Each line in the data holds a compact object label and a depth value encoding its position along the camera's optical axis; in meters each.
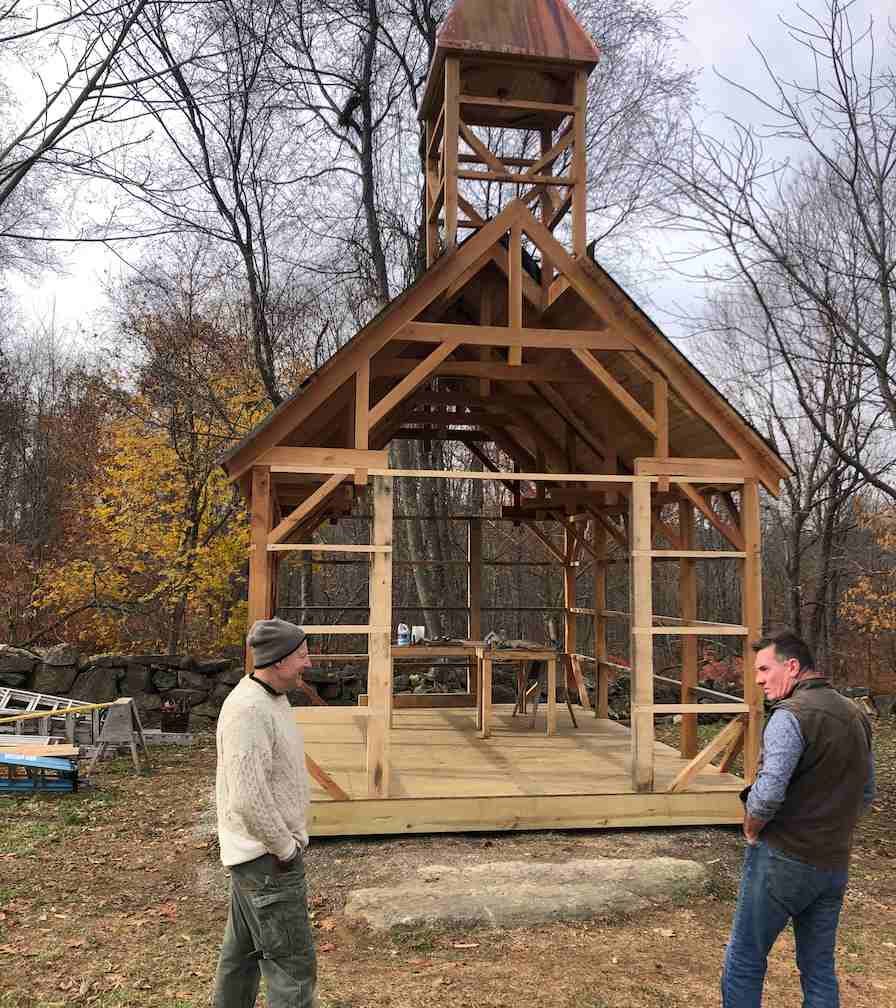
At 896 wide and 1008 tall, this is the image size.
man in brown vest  3.53
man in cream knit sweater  3.28
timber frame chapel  7.32
